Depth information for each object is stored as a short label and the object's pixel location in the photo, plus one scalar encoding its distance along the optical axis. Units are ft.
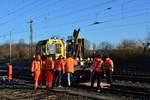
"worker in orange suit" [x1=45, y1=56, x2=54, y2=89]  40.36
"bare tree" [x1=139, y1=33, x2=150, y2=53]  110.37
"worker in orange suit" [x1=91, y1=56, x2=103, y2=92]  37.18
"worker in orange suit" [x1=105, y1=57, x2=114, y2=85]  39.32
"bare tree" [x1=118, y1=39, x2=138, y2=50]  139.69
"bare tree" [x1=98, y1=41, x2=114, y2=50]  157.21
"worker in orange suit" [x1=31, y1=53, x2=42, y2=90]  39.30
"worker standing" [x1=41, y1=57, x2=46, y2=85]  41.93
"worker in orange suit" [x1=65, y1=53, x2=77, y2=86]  40.85
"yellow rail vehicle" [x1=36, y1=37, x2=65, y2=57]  50.43
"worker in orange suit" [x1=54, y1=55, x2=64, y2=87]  40.88
